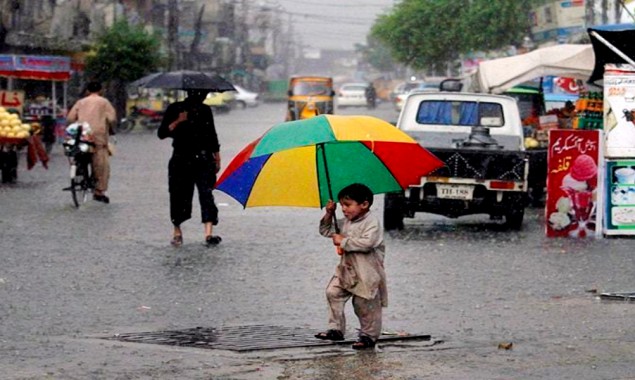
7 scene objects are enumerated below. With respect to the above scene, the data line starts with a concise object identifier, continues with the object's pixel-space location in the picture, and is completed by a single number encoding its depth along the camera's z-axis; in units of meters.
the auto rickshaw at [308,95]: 57.56
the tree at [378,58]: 179.43
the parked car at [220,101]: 76.82
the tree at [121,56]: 53.91
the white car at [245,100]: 92.56
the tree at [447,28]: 66.44
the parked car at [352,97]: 91.31
